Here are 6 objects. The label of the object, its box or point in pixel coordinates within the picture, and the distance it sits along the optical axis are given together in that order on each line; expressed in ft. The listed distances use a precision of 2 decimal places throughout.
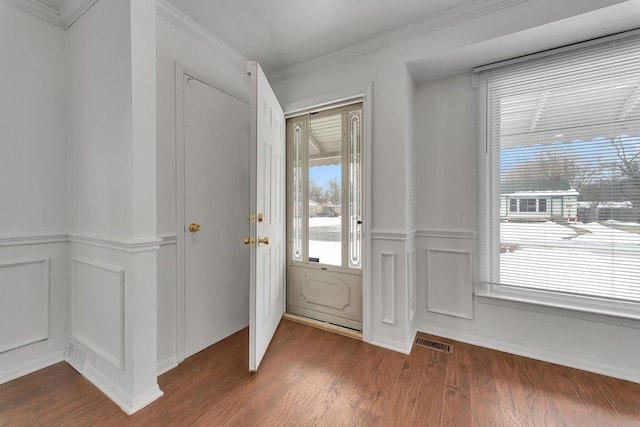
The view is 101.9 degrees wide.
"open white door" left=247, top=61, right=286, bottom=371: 5.95
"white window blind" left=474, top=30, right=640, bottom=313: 5.95
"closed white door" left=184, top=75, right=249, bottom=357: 6.73
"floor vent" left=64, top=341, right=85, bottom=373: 5.94
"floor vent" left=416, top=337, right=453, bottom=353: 7.15
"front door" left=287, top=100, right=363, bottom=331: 8.29
